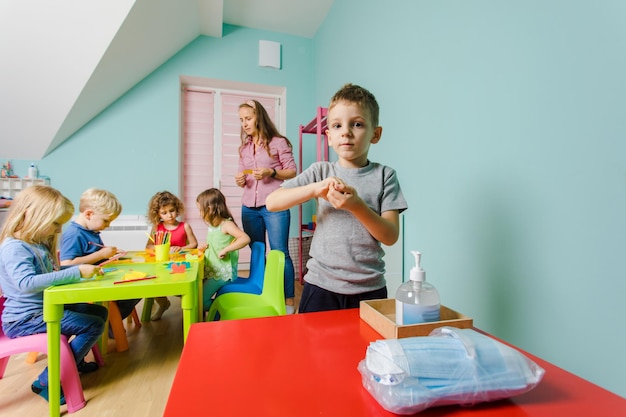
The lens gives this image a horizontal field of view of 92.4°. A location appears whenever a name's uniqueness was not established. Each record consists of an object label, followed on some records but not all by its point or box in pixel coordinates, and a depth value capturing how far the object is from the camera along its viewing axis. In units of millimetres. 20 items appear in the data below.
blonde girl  1096
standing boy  728
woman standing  1831
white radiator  2635
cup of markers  1531
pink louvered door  3141
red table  321
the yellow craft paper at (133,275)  1139
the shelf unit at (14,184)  2461
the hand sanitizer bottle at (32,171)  2535
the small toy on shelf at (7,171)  2479
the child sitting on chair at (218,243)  1727
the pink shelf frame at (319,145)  2343
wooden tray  457
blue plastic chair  1669
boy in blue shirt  1541
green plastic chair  1212
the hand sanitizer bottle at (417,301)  483
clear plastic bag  315
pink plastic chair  1099
